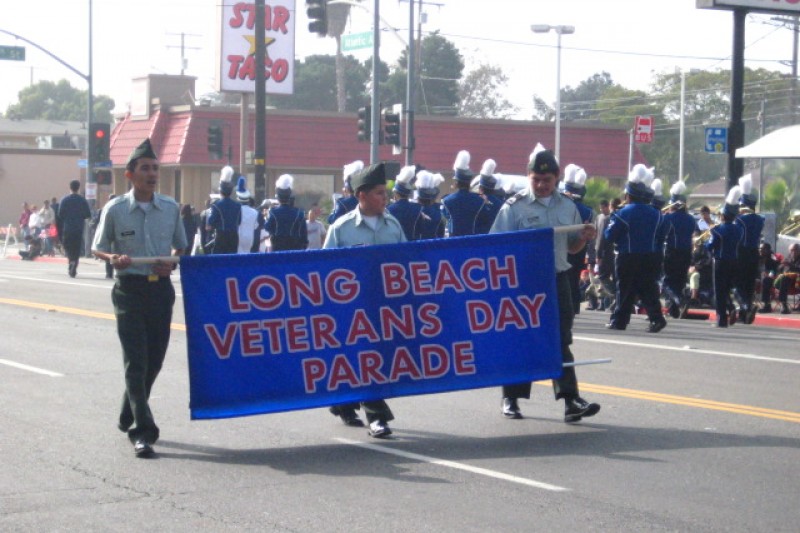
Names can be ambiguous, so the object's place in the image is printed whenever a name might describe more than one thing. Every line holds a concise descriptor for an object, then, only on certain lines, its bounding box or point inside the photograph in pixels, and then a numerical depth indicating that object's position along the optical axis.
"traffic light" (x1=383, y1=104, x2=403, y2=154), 33.53
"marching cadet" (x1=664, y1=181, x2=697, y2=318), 19.27
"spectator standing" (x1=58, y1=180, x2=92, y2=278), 27.47
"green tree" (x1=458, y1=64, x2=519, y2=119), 94.62
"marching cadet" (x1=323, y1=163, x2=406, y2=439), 9.20
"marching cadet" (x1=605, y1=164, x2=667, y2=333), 16.48
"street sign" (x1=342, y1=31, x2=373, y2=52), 35.50
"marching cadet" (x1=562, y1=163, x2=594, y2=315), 16.36
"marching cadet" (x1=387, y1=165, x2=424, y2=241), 15.47
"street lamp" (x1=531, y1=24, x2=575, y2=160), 41.30
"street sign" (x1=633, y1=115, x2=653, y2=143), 40.50
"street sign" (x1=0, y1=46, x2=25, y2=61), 38.88
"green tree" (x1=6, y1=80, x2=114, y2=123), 145.62
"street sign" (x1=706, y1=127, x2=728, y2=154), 25.00
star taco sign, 43.31
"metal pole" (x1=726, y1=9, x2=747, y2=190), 24.33
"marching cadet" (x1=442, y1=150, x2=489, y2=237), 15.78
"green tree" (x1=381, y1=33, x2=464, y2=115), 83.25
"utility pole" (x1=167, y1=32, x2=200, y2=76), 96.25
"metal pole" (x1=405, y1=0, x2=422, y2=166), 34.41
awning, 22.19
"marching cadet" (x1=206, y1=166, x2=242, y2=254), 18.33
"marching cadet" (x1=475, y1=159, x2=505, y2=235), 15.88
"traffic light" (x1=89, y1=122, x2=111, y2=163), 40.31
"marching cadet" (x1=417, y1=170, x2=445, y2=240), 15.81
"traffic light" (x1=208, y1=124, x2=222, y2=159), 36.88
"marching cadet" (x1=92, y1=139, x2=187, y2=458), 8.62
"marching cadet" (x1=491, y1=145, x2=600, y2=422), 9.73
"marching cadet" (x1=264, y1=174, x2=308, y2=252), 19.08
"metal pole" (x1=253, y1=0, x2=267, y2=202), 30.66
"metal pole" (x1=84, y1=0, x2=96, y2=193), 40.62
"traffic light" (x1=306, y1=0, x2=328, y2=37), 28.67
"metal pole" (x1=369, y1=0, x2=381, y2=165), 32.31
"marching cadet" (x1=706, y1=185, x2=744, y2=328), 18.67
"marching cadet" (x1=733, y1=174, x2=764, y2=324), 18.75
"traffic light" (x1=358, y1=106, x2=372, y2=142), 34.25
